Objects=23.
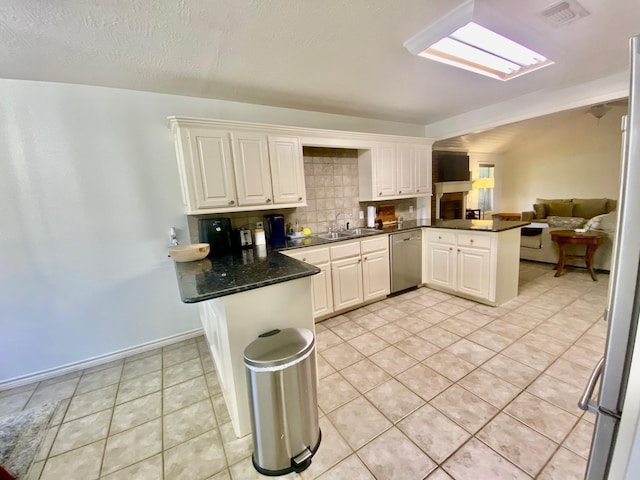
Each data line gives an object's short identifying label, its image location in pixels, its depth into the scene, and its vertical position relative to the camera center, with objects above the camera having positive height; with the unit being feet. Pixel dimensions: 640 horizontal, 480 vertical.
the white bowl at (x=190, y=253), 6.93 -1.18
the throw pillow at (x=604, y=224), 13.12 -2.15
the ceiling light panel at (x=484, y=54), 5.89 +3.34
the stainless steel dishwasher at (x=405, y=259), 11.53 -2.88
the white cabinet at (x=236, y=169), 7.82 +1.13
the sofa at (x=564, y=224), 13.28 -2.46
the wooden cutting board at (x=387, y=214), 13.21 -0.97
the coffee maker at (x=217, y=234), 8.45 -0.89
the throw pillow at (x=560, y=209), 20.42 -1.92
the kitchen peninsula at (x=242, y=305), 4.98 -2.03
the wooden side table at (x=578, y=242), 12.24 -2.77
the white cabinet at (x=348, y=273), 9.68 -2.91
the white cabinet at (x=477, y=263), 10.12 -2.94
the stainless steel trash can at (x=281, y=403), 4.37 -3.35
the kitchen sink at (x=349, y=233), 10.76 -1.49
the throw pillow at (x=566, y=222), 16.83 -2.51
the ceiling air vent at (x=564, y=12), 5.19 +3.44
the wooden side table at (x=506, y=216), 23.58 -2.52
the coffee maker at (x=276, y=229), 9.82 -1.01
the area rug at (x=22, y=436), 5.04 -4.58
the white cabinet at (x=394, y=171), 11.68 +1.09
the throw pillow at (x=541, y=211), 21.15 -2.01
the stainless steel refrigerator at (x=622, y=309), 2.23 -1.13
